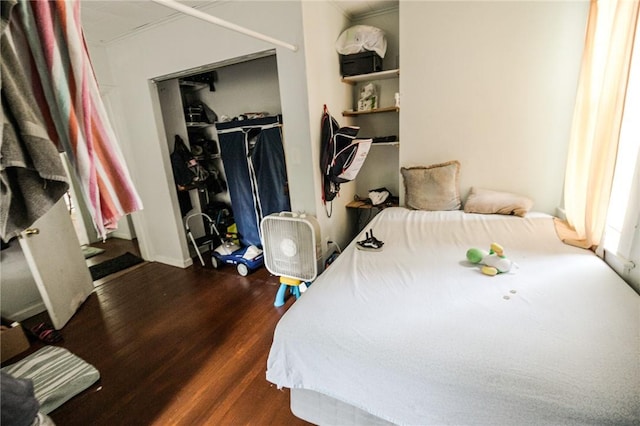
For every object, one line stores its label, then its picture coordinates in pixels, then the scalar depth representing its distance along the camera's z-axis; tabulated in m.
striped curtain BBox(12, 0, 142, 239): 0.70
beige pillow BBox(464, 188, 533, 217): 2.28
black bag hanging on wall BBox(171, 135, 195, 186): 3.09
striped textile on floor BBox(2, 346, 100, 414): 1.56
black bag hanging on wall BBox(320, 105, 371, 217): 2.27
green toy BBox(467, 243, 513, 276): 1.42
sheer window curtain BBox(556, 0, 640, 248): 1.43
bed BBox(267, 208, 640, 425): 0.81
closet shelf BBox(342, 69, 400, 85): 2.61
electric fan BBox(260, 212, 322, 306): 2.12
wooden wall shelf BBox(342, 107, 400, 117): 2.68
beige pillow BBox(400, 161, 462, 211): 2.51
